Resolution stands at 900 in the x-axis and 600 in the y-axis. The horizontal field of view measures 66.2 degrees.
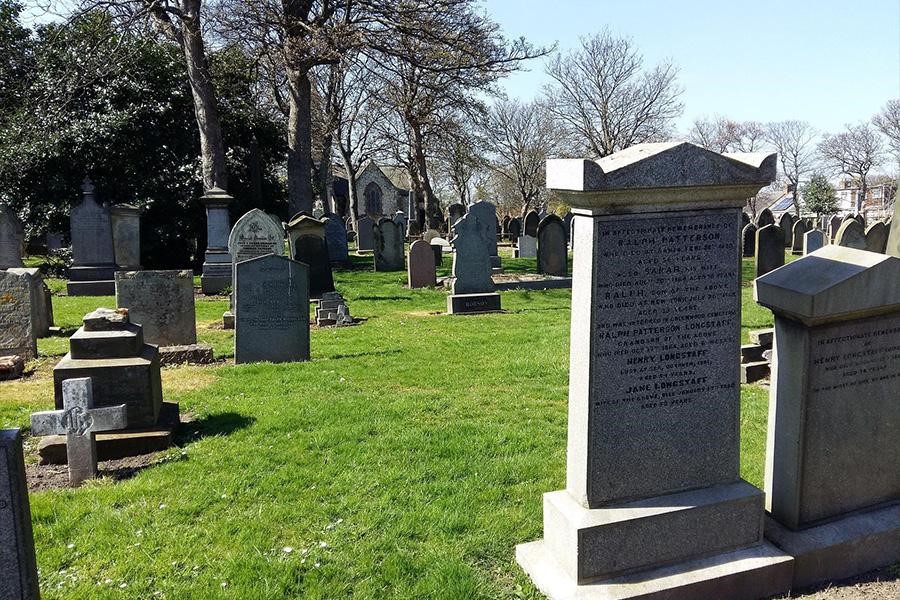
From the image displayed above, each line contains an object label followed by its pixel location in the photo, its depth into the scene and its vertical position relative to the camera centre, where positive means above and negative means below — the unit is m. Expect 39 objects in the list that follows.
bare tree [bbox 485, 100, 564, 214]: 52.44 +7.36
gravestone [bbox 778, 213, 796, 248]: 31.41 +0.63
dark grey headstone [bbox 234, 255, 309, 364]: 8.82 -0.84
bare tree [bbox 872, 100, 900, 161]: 62.91 +9.99
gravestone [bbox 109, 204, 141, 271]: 18.02 +0.32
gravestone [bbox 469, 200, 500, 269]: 16.48 +0.64
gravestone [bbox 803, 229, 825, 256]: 20.34 -0.17
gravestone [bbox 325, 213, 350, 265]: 24.06 +0.14
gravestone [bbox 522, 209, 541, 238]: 28.22 +0.70
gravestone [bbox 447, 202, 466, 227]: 31.73 +1.39
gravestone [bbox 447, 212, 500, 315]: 13.84 -0.58
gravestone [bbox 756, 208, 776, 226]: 28.27 +0.72
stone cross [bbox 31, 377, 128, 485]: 4.95 -1.25
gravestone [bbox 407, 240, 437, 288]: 17.38 -0.60
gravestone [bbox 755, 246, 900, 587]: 3.62 -0.99
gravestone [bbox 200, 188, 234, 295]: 17.42 +0.04
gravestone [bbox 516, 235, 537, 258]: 26.39 -0.23
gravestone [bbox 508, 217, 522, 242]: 31.08 +0.51
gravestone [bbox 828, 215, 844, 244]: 27.62 +0.37
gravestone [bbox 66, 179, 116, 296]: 17.27 +0.15
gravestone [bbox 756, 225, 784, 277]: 17.19 -0.33
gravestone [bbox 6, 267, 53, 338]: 9.57 -0.83
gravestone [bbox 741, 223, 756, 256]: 24.73 -0.13
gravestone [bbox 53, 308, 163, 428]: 5.67 -0.97
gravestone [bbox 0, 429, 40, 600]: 2.61 -1.05
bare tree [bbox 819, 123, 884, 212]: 67.88 +8.10
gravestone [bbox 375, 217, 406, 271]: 21.50 -0.11
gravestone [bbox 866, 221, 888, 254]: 15.98 -0.10
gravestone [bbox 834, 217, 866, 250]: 14.42 -0.04
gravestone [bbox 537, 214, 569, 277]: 19.28 -0.21
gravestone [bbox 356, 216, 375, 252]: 31.72 +0.38
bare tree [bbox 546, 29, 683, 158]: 44.94 +8.57
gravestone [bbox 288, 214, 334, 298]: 14.75 -0.10
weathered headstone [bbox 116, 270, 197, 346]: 9.23 -0.74
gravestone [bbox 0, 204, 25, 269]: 14.45 +0.24
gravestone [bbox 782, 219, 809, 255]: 26.68 -0.06
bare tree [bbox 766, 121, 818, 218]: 71.56 +7.73
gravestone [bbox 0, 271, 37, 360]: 9.20 -0.86
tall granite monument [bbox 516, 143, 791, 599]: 3.32 -0.79
